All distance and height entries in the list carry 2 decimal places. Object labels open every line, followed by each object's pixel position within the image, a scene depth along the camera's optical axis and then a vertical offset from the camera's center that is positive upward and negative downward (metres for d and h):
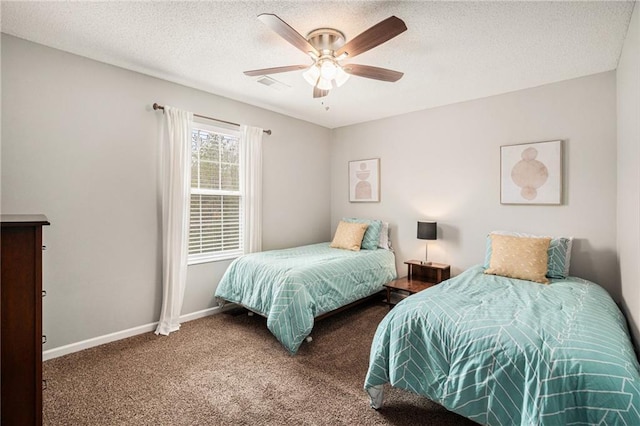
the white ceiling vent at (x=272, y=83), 3.05 +1.35
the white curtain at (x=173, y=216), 3.06 -0.06
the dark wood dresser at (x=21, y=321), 1.25 -0.48
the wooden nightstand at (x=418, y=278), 3.62 -0.87
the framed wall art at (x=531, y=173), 3.10 +0.40
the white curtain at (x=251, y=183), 3.79 +0.34
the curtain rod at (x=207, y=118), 3.01 +1.06
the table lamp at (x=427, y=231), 3.71 -0.26
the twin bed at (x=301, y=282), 2.63 -0.75
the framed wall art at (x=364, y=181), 4.54 +0.46
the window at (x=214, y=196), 3.43 +0.17
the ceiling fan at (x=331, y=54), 1.91 +1.11
